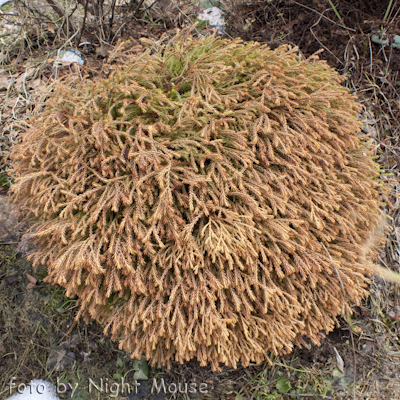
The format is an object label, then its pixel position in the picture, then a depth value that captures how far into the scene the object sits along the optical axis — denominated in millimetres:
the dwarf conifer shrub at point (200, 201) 1813
